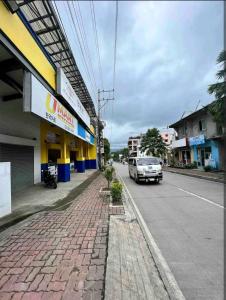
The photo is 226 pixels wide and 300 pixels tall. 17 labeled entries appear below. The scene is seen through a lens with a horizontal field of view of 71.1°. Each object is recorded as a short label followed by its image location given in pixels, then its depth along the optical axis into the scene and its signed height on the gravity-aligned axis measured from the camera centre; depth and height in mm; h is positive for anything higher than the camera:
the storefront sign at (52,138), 11026 +1664
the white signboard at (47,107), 4573 +1951
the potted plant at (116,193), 6164 -1341
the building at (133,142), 91990 +9565
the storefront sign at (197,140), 17757 +1937
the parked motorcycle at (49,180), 8552 -1054
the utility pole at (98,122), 20500 +4753
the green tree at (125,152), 84903 +3746
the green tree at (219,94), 9319 +3802
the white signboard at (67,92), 6674 +3404
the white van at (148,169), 11019 -804
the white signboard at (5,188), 4610 -794
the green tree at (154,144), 35792 +3033
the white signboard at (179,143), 21355 +1982
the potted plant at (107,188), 7982 -1629
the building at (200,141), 16331 +1808
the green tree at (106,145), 46851 +3951
